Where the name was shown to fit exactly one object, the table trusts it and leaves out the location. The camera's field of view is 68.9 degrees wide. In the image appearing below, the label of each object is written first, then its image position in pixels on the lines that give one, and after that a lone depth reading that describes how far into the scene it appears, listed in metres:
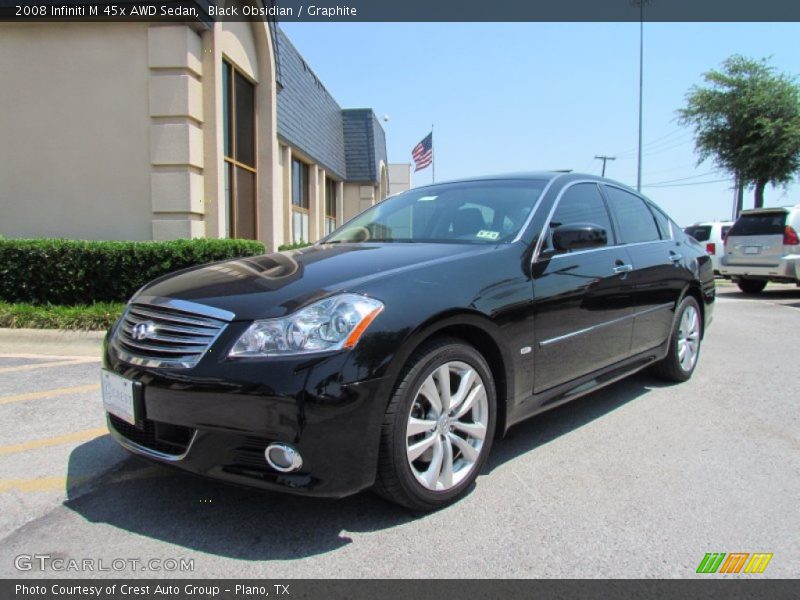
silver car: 11.34
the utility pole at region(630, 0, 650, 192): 31.02
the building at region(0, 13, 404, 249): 8.41
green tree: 23.31
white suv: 15.45
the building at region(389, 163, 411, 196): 47.06
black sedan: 2.29
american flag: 31.69
